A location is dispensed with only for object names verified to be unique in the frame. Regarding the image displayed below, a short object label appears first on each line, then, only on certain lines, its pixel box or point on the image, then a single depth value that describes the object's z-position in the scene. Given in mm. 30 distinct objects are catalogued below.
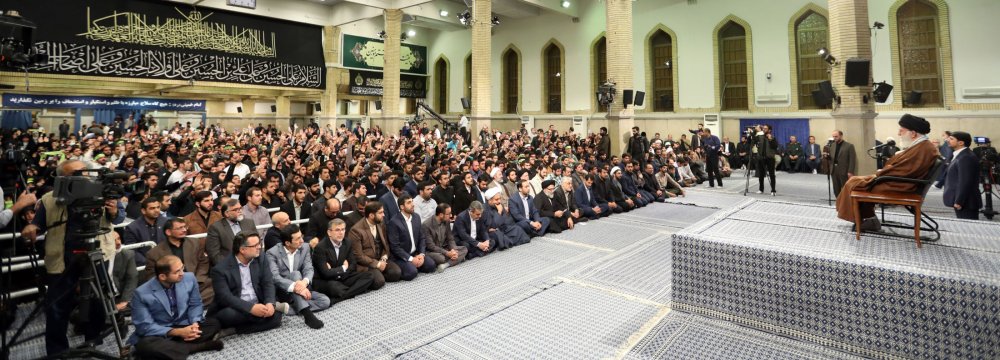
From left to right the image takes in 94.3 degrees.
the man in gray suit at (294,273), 3357
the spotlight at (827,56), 8177
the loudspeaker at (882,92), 7867
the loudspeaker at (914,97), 11101
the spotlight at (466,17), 13525
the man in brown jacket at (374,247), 4066
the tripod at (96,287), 2458
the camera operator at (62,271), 2625
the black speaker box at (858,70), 7680
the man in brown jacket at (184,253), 3211
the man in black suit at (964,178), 5254
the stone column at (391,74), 15578
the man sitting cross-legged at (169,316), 2641
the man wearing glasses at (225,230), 3543
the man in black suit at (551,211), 6074
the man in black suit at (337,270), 3705
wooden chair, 2844
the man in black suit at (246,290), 3039
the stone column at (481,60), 13422
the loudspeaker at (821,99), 8398
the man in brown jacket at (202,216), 3908
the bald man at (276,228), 3684
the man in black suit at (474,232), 4945
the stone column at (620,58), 11812
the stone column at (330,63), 17359
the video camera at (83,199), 2486
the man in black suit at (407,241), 4336
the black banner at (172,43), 11742
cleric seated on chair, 2902
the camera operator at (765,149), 8310
